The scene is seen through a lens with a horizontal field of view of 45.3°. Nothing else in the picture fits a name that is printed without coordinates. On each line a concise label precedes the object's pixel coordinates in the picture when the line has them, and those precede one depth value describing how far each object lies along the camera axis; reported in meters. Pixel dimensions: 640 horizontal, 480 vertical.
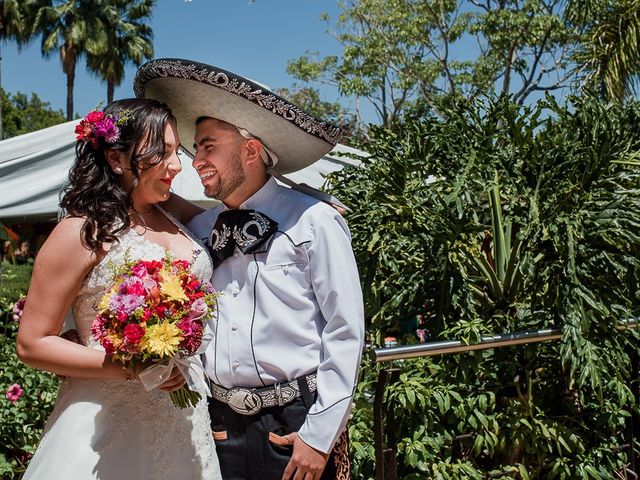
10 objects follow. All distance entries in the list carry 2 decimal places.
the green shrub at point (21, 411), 3.81
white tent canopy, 4.45
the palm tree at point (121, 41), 31.56
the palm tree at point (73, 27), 30.61
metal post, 2.99
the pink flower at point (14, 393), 3.81
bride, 2.04
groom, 2.17
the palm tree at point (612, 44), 11.15
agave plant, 3.51
